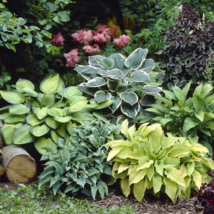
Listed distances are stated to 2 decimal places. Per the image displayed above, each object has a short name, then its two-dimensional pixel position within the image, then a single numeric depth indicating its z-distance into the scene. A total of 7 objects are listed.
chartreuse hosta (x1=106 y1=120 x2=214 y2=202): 3.88
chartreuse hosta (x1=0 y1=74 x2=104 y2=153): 4.67
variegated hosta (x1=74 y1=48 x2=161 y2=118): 5.01
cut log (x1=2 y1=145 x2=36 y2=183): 4.40
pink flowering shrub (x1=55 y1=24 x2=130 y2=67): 6.48
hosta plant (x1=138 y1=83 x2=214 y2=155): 4.52
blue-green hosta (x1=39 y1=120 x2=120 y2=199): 3.99
